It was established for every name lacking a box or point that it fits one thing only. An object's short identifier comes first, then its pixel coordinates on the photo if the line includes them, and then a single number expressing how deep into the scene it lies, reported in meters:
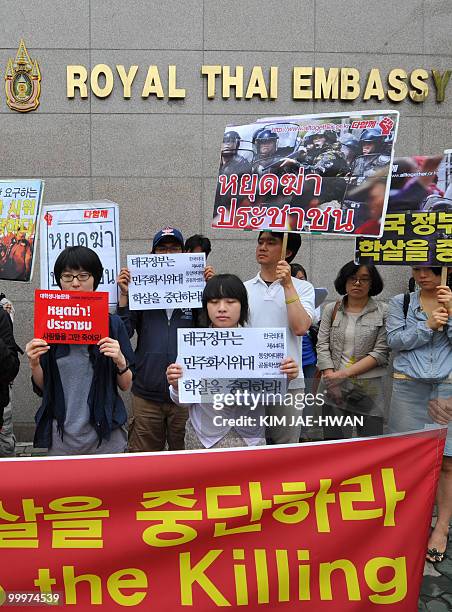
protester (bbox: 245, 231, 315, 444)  3.31
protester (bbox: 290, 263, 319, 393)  4.76
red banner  2.42
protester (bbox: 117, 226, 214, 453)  3.88
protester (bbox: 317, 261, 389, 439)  4.21
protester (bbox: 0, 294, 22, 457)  3.24
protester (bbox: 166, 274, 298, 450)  2.89
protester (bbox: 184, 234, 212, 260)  5.14
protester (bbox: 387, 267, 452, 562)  3.64
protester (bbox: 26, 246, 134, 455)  2.96
